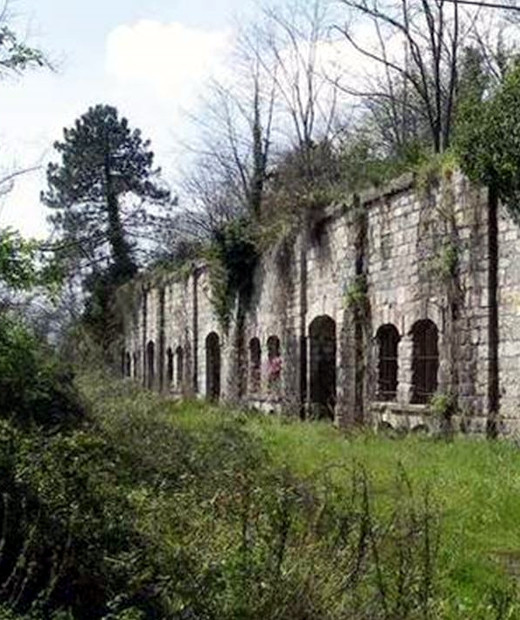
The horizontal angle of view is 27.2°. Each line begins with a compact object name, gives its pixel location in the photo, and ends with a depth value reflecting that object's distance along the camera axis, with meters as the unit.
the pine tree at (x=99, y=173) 47.72
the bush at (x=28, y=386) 10.66
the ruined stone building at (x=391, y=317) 14.00
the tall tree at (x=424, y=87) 25.72
